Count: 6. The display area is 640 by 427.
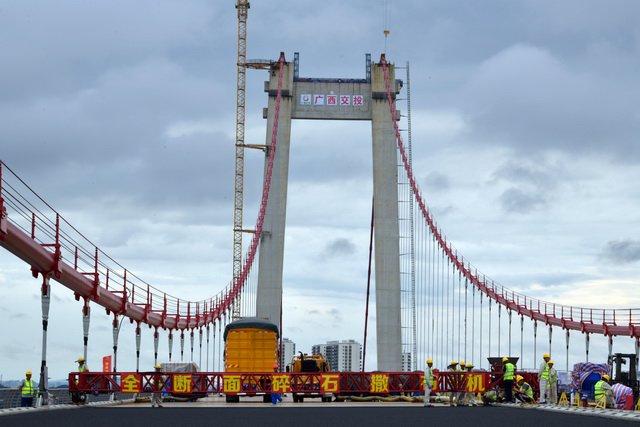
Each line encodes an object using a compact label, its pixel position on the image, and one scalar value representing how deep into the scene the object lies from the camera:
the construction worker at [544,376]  52.75
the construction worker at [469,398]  57.97
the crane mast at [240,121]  170.12
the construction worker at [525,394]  54.47
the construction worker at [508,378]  54.78
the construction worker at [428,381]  55.28
